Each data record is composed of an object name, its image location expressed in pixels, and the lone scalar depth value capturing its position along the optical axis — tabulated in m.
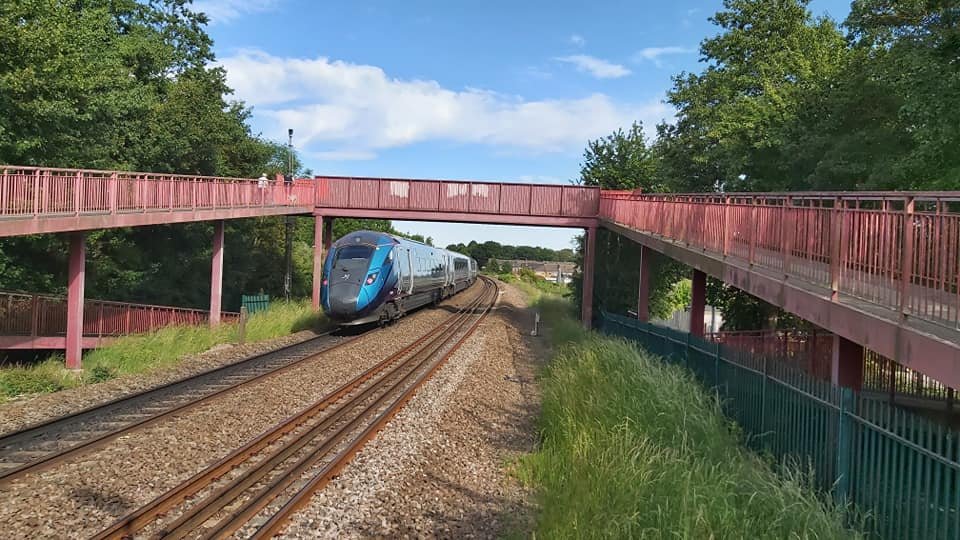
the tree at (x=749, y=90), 19.03
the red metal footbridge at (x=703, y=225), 5.58
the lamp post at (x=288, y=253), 29.59
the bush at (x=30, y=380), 11.98
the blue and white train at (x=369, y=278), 20.20
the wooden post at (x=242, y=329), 18.61
